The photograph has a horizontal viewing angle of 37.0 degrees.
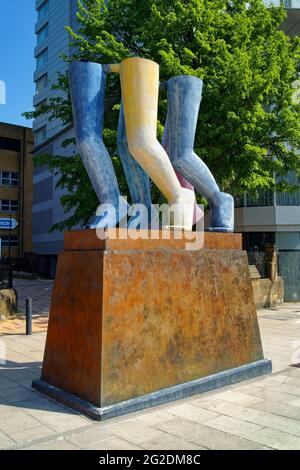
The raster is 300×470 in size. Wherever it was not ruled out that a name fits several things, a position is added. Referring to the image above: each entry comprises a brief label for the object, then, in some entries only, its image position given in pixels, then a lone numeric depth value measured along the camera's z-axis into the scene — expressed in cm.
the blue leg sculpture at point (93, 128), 501
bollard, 945
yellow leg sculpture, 491
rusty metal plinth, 428
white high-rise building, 1905
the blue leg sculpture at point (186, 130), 543
